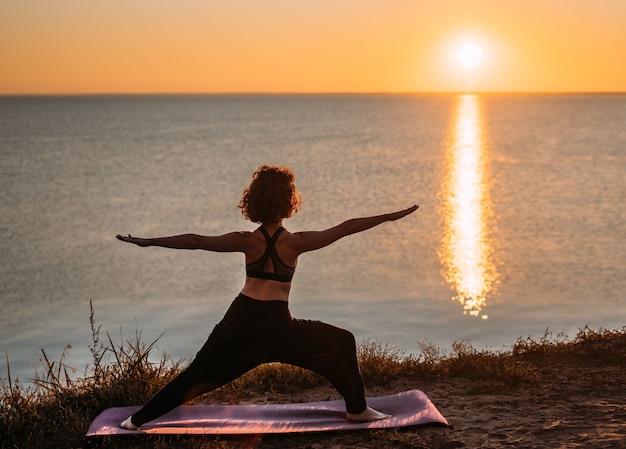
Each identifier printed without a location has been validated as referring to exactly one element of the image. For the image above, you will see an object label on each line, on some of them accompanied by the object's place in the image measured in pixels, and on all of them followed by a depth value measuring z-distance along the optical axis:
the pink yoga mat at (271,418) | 6.77
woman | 6.44
